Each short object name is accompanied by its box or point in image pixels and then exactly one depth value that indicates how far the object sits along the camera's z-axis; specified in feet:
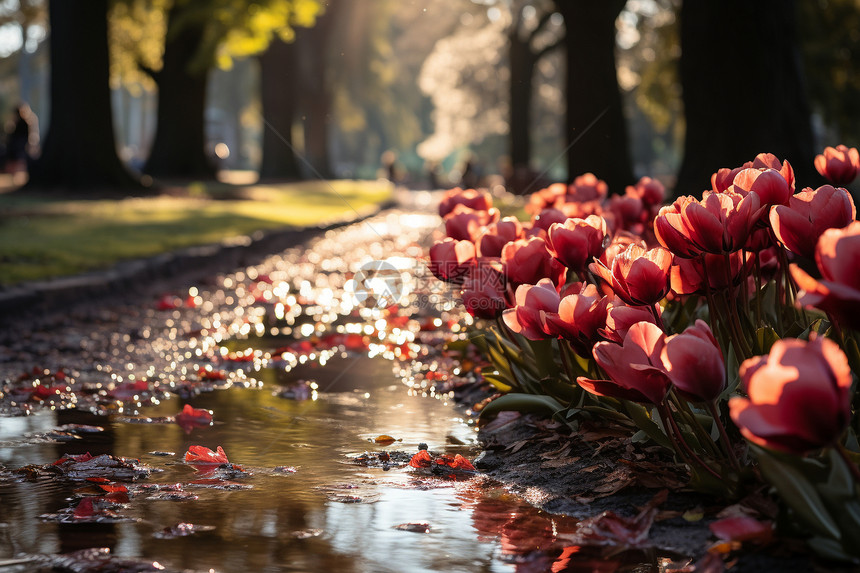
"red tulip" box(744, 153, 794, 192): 12.41
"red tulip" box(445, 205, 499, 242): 16.80
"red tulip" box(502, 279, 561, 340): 11.74
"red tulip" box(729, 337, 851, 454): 7.38
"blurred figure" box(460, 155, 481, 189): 139.23
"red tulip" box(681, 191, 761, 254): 11.05
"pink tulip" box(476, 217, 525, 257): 15.46
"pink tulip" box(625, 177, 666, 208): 20.88
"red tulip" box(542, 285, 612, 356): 11.20
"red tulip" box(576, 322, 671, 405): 9.64
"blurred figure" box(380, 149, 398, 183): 185.39
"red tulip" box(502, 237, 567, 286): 13.75
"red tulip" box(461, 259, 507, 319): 14.70
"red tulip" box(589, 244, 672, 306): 10.99
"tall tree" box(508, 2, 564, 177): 120.78
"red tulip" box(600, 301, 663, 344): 10.59
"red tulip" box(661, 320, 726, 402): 8.98
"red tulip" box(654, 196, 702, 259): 11.31
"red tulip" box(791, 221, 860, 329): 7.77
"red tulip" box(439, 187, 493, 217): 19.80
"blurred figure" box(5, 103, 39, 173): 94.58
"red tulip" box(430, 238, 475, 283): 15.21
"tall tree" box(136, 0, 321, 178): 88.12
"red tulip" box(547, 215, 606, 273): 13.29
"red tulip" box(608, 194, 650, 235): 19.81
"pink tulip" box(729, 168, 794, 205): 11.90
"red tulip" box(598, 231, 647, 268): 11.78
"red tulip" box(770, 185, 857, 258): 10.85
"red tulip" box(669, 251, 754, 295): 12.48
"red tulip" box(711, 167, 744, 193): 13.51
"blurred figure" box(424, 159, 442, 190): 179.15
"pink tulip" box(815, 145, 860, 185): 14.94
